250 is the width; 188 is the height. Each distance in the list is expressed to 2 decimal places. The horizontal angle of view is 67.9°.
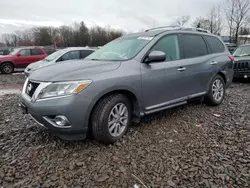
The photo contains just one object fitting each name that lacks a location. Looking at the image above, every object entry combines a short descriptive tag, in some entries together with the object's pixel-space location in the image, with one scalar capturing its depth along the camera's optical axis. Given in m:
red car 10.62
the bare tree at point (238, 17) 23.94
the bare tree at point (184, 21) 39.00
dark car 7.22
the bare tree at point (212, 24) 30.52
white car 7.63
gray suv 2.24
